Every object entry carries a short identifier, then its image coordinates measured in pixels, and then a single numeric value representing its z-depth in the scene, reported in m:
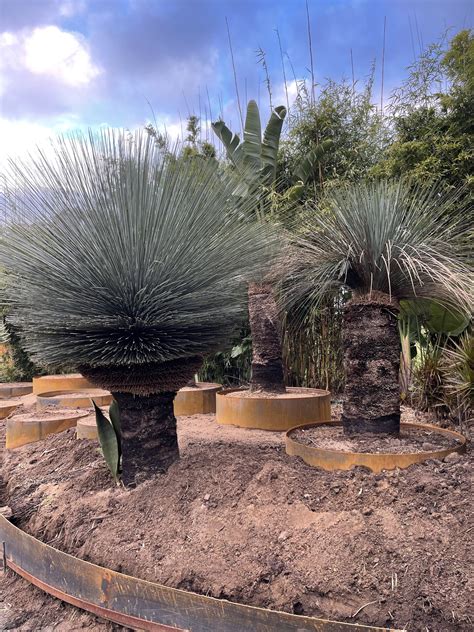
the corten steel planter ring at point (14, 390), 9.94
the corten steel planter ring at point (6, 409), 8.20
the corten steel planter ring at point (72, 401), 7.13
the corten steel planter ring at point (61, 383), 8.90
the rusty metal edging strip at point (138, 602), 2.33
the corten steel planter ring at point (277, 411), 5.49
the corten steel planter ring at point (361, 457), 3.14
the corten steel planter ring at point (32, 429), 5.79
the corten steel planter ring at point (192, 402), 6.81
